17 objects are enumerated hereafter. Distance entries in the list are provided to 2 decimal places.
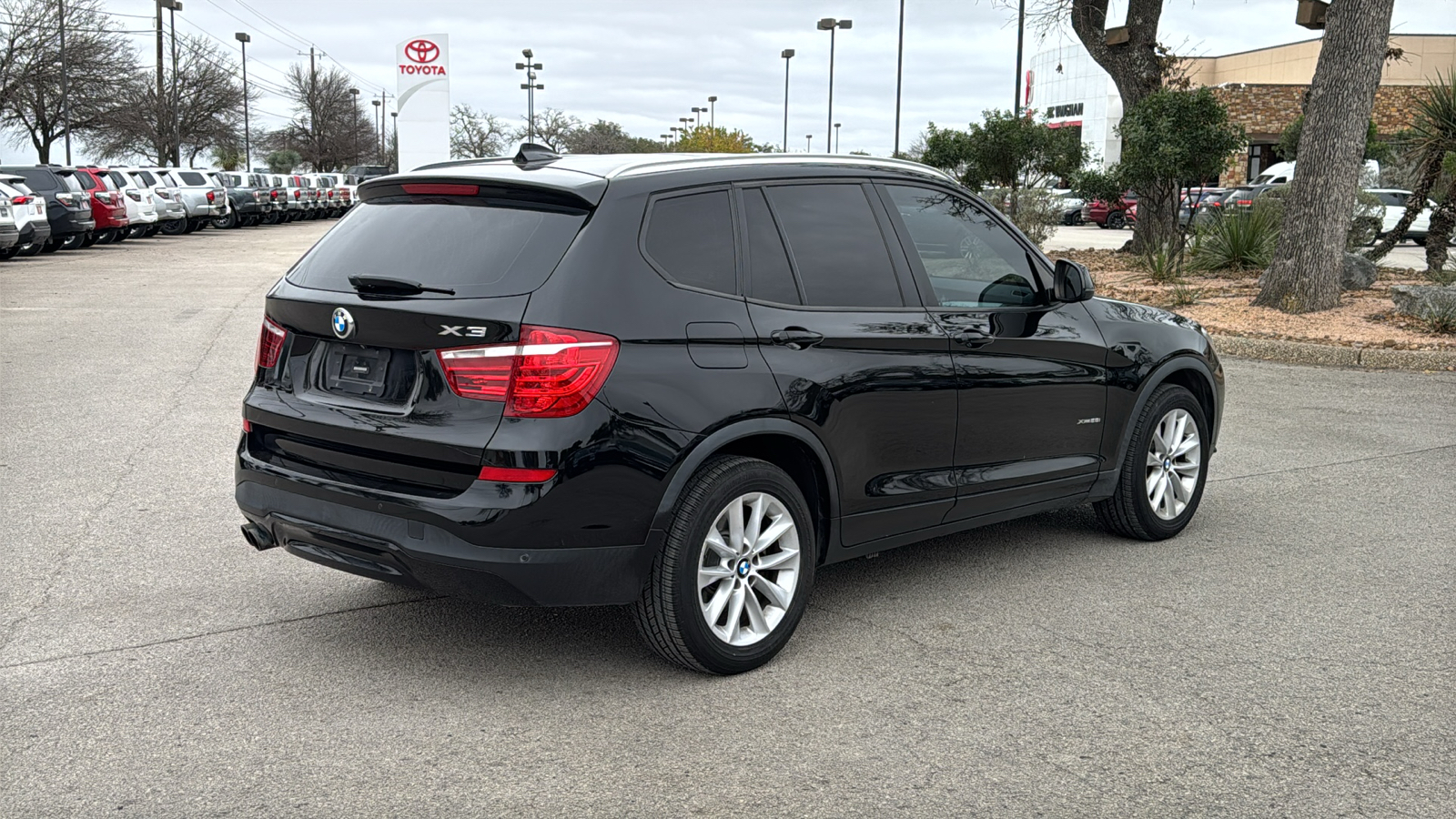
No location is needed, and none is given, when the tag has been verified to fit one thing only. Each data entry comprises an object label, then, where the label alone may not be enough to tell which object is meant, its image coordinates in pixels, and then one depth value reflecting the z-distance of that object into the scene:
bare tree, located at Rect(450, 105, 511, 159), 95.19
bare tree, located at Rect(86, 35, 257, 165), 58.84
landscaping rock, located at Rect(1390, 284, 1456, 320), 13.89
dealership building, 56.00
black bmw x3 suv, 4.04
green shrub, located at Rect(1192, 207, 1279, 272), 18.39
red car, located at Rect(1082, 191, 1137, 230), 46.31
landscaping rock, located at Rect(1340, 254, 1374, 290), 17.48
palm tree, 16.95
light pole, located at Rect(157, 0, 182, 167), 57.62
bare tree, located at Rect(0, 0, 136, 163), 50.22
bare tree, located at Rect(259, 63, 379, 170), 91.69
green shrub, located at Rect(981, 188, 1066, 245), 23.98
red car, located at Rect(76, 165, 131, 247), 30.75
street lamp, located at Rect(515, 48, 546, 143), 63.15
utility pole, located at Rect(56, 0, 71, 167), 47.88
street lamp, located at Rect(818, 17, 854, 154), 56.31
